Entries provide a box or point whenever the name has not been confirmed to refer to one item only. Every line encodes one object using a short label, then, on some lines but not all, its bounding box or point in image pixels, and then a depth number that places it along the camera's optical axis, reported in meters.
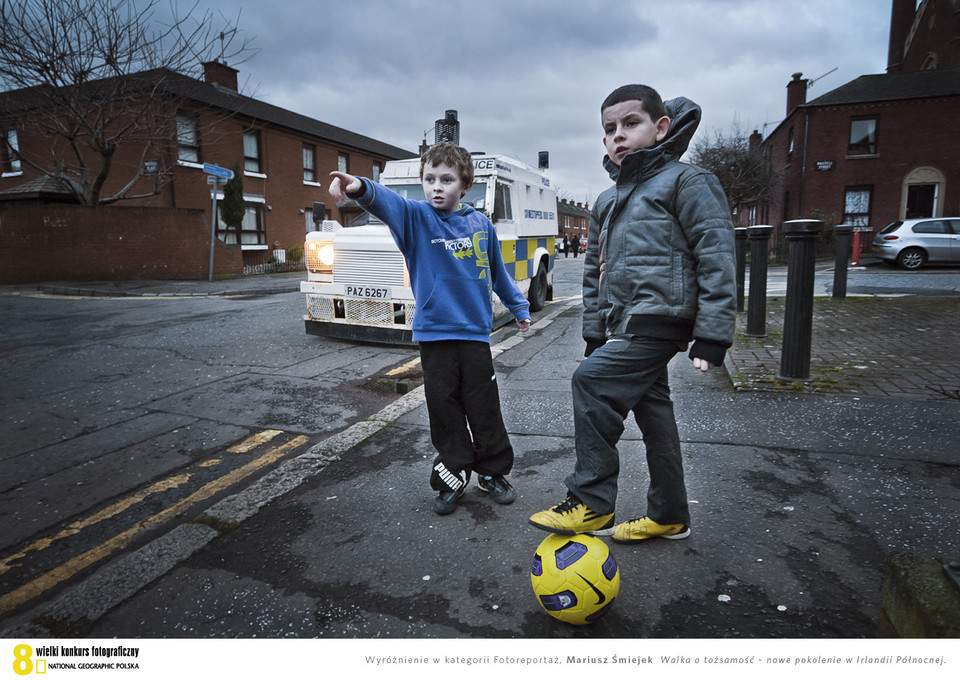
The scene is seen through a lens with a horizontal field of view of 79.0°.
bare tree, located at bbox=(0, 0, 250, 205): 16.25
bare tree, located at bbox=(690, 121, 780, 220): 28.38
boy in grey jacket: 2.10
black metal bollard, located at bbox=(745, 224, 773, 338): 6.74
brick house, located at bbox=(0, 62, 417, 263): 21.45
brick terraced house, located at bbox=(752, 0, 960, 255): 24.86
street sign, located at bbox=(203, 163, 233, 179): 15.50
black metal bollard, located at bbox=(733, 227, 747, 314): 8.32
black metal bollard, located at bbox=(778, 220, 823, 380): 4.75
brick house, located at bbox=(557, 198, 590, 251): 77.31
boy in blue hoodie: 2.79
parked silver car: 16.83
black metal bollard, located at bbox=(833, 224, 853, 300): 9.73
